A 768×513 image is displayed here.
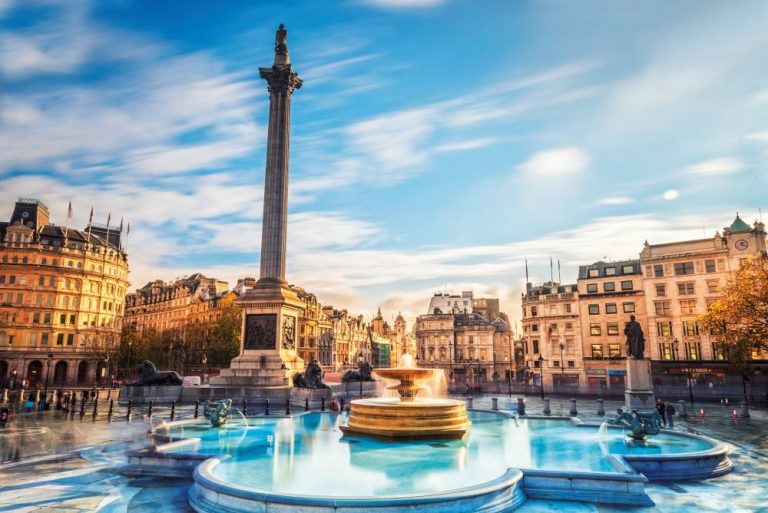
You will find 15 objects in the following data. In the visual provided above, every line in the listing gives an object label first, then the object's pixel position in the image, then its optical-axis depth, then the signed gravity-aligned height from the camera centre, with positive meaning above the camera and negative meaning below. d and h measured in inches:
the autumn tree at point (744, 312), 1192.4 +98.7
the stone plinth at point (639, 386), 973.2 -68.7
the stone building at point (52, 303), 2487.7 +278.8
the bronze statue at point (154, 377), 1268.5 -61.2
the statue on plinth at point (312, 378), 1269.7 -65.1
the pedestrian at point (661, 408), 863.6 -100.7
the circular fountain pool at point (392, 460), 374.3 -110.0
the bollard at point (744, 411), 1020.5 -125.4
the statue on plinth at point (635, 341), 995.2 +22.6
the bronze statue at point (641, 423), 616.1 -91.9
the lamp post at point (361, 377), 1502.7 -82.0
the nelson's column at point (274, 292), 1328.7 +178.7
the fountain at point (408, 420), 631.8 -90.7
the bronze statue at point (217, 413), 728.3 -90.3
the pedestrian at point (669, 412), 817.5 -106.6
